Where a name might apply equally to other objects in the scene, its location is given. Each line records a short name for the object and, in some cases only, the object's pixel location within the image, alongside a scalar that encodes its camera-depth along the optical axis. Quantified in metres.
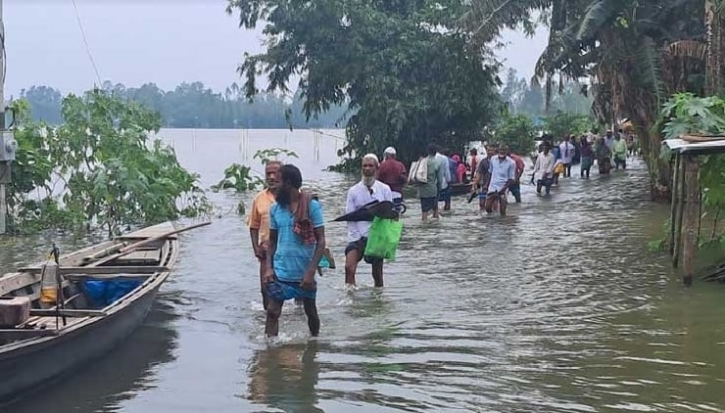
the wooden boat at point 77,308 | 6.70
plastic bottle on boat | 8.61
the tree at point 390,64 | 33.72
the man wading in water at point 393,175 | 13.89
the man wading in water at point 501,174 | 19.23
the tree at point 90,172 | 18.77
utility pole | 15.30
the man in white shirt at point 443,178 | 18.97
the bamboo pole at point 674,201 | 11.63
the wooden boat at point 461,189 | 25.17
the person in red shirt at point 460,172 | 25.95
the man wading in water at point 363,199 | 10.56
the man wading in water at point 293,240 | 7.93
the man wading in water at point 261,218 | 9.24
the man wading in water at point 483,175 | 20.73
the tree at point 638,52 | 20.06
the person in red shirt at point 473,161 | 27.35
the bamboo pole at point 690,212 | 10.52
